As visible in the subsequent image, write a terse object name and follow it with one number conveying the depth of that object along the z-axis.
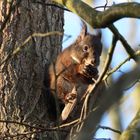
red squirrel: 8.39
